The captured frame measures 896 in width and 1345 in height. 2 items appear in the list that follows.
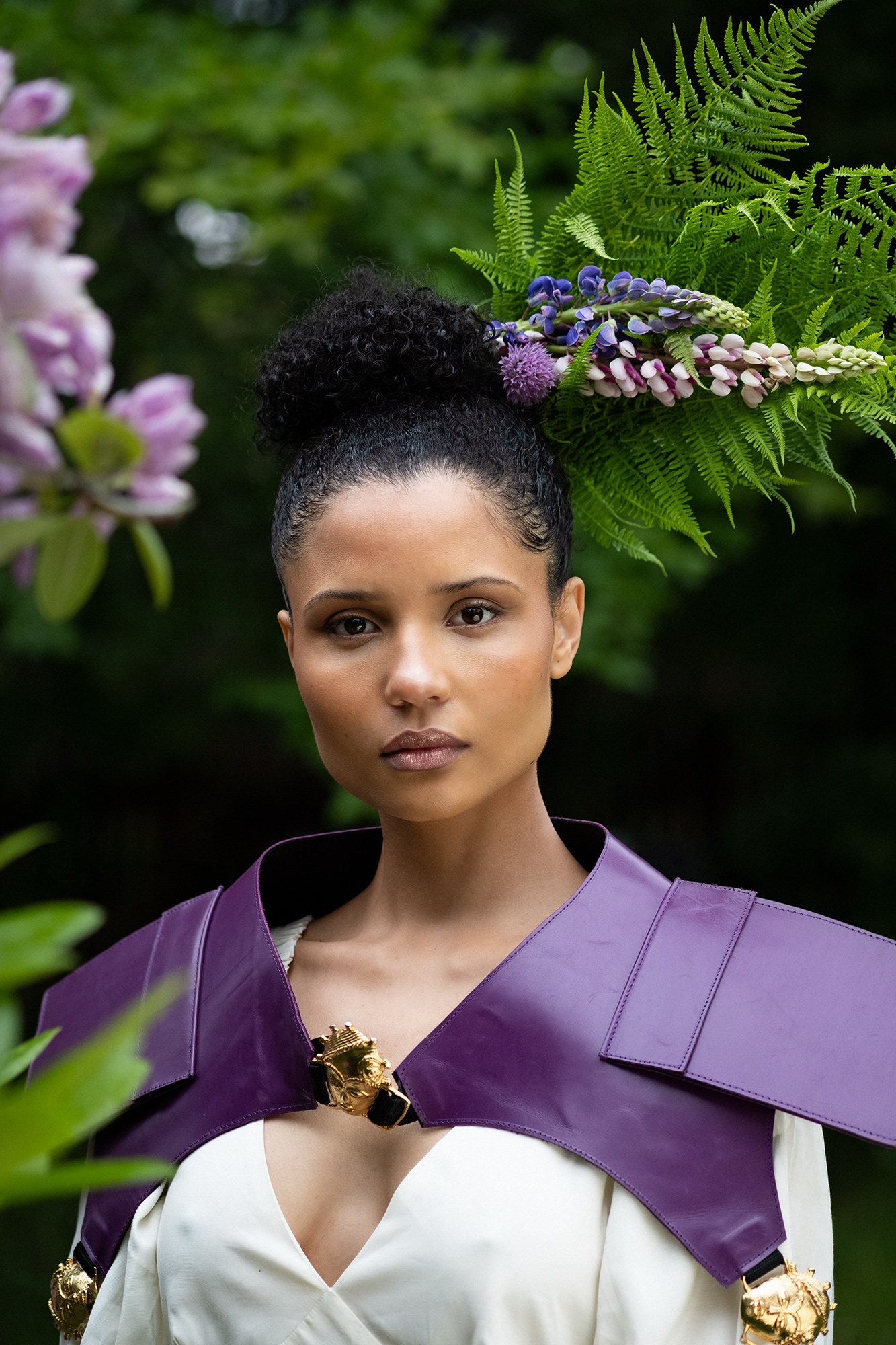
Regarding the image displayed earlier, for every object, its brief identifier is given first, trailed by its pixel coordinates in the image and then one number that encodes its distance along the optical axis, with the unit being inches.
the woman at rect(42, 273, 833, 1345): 81.3
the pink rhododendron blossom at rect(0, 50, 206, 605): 55.2
